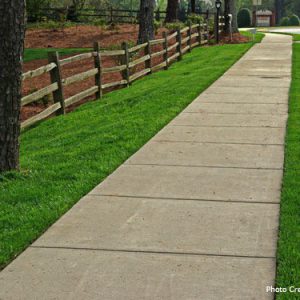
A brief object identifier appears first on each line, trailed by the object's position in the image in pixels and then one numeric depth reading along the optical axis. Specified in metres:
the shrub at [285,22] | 75.95
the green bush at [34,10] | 46.28
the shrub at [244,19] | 75.25
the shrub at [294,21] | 74.81
